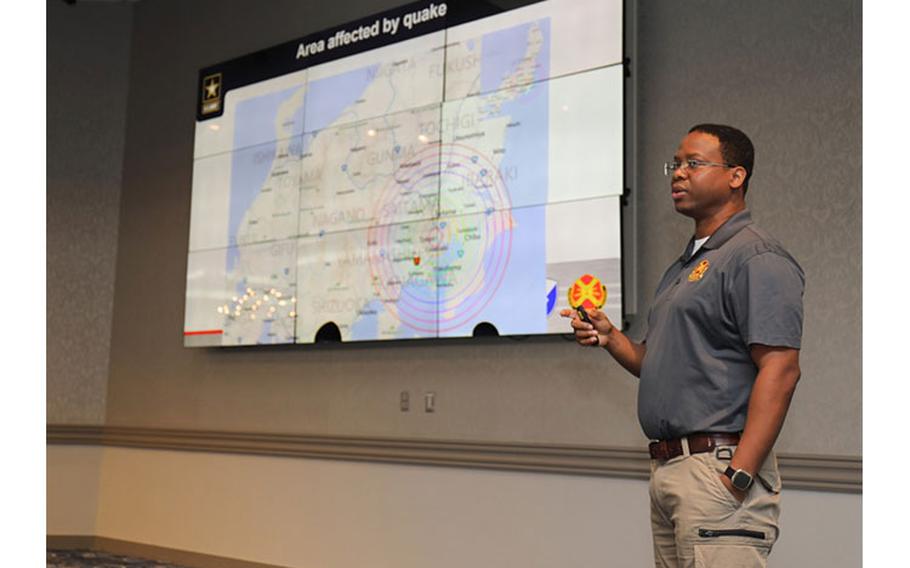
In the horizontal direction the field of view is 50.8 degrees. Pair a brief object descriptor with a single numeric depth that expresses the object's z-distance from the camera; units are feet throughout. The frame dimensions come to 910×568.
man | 6.44
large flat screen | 11.98
